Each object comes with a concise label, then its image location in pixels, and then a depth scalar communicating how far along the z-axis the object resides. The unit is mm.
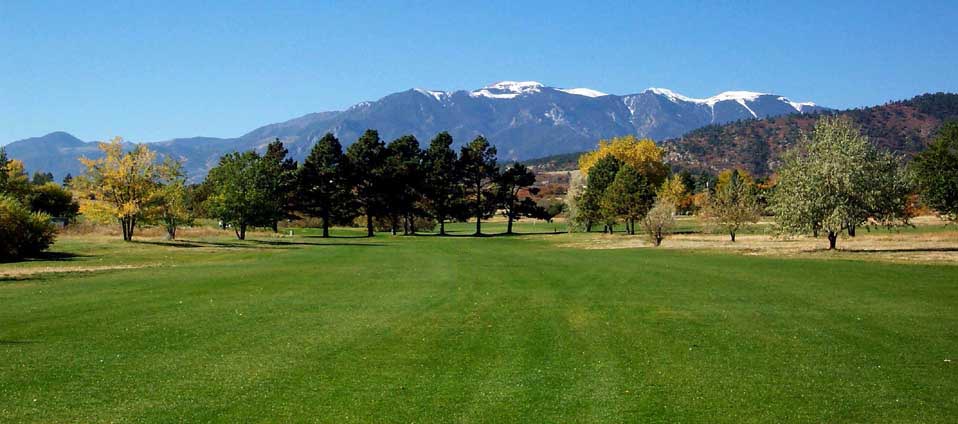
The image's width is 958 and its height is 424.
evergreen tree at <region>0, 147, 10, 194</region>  73100
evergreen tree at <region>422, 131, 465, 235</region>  101688
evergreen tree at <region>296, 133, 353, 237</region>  95250
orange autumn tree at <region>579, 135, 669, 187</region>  117625
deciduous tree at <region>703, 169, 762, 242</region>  71625
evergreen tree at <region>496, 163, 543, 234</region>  104000
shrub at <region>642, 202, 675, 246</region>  68188
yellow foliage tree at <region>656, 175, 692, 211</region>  97875
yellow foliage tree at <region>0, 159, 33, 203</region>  76669
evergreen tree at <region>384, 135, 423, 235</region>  97250
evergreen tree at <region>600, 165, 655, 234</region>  86125
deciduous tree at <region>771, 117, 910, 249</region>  49406
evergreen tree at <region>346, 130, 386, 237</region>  97750
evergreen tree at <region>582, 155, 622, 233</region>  94450
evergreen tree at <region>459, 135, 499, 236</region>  104188
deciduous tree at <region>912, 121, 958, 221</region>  61656
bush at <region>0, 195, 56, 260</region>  43031
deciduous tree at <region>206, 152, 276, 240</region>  78625
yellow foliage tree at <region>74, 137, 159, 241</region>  62125
